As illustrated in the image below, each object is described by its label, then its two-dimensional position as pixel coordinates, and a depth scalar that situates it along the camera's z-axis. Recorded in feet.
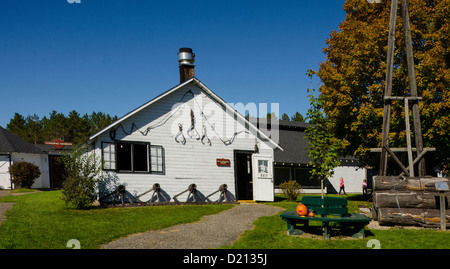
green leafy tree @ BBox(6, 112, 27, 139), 223.10
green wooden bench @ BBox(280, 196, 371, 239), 28.63
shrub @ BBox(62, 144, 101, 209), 49.93
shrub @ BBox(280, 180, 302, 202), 66.44
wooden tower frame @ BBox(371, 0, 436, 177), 42.55
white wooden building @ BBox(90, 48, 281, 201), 56.49
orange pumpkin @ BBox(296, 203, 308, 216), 29.58
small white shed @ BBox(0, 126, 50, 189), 90.99
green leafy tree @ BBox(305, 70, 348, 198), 44.19
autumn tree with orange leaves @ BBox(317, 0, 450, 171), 56.75
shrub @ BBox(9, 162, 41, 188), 88.63
